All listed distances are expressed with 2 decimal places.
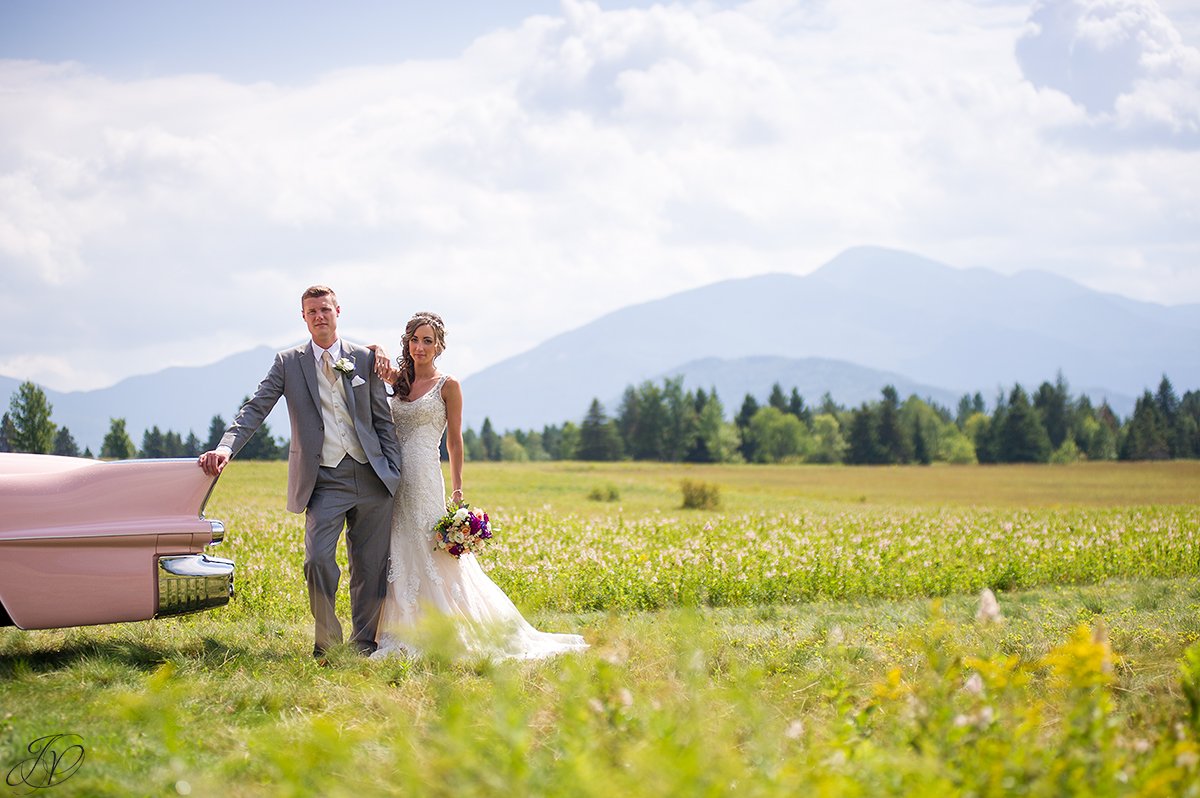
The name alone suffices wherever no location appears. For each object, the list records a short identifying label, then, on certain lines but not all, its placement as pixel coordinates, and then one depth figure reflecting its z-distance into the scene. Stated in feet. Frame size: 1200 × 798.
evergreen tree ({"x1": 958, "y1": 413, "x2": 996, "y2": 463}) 280.10
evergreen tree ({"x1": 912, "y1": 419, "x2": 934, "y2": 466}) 280.10
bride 22.59
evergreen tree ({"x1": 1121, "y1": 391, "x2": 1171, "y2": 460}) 255.50
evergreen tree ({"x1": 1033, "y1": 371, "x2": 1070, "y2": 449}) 301.02
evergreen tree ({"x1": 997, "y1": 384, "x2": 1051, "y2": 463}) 270.05
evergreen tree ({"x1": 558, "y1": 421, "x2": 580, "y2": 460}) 295.87
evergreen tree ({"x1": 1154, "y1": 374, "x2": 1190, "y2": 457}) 255.50
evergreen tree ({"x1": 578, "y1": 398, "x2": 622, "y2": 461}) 284.20
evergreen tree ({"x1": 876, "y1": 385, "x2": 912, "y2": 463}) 274.16
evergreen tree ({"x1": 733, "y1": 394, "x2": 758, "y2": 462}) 307.78
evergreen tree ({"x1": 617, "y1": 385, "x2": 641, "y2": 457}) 292.81
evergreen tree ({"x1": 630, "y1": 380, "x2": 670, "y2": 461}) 288.75
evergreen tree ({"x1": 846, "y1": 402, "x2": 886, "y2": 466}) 273.54
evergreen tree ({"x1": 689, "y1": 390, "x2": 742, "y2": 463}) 279.08
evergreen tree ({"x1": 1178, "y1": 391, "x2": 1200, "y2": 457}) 254.06
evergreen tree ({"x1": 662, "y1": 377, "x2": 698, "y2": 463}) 282.73
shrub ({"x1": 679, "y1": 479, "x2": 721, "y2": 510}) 93.61
